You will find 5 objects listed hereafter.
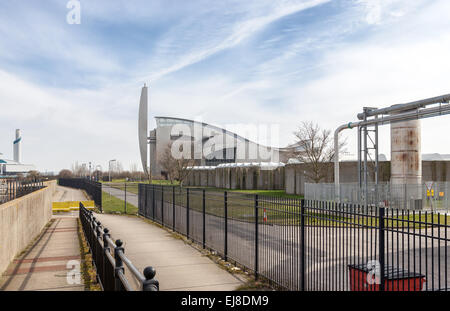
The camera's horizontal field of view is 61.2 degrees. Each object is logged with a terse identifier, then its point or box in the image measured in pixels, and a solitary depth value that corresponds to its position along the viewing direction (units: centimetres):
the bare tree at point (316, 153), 3700
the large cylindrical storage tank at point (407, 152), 2806
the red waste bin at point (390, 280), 540
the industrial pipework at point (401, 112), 2102
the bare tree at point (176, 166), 6344
